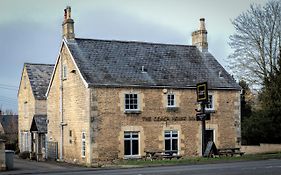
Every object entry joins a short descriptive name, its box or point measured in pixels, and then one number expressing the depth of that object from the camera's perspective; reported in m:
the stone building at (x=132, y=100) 31.52
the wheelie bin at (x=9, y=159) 27.31
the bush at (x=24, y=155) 42.84
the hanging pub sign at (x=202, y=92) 29.70
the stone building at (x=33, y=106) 42.34
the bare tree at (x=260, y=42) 43.12
